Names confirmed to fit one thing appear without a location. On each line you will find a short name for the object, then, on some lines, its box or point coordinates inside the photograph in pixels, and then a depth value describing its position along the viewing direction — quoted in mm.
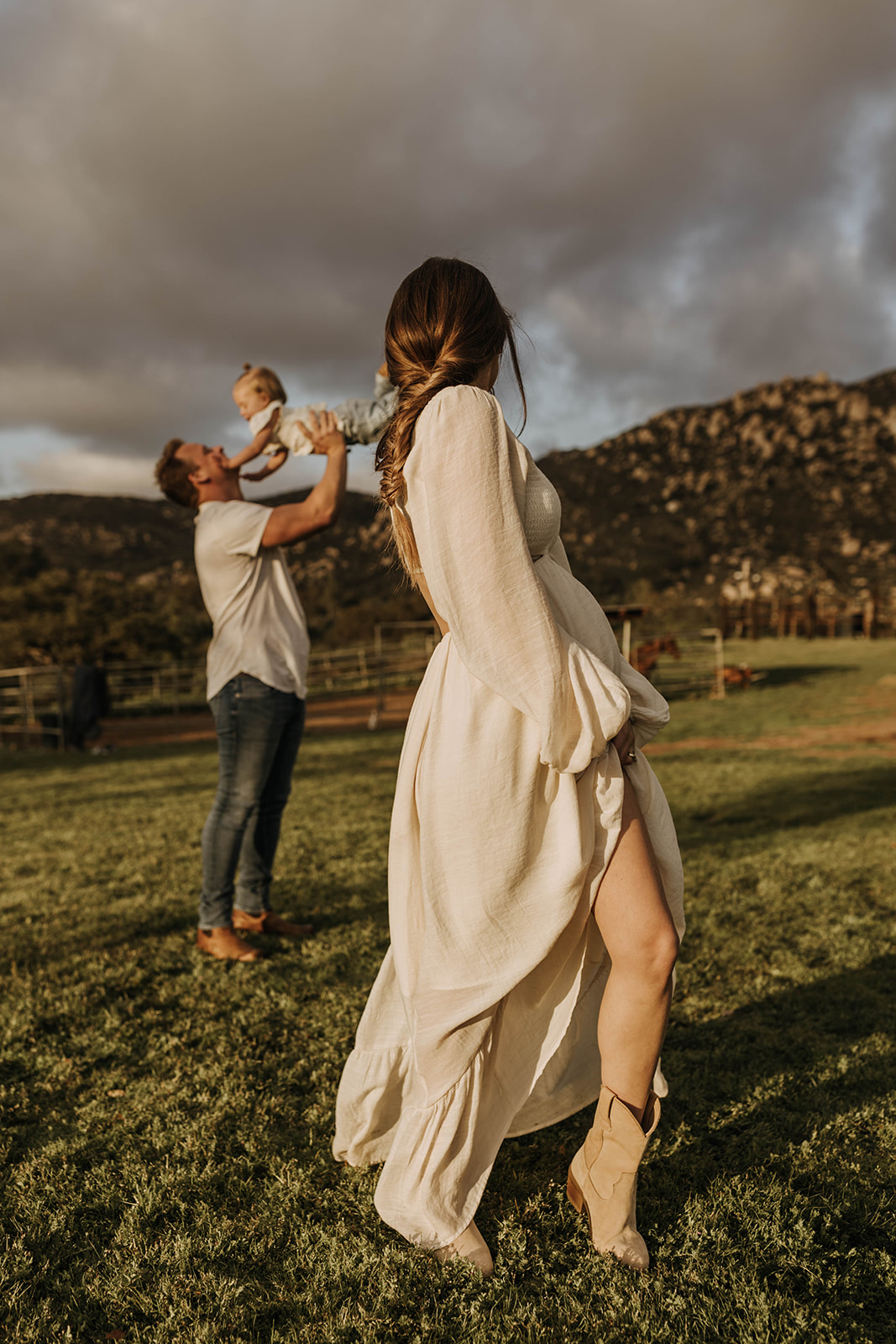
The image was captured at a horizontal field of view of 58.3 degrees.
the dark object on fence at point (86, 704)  14156
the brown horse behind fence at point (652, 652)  18427
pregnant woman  1434
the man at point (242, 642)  3186
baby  2809
